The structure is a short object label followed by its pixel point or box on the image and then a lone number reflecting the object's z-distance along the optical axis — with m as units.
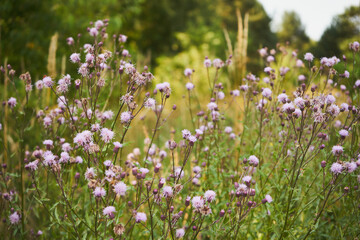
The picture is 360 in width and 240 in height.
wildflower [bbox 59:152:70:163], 1.13
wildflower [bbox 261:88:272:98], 1.24
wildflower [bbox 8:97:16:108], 1.26
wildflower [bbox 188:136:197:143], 1.07
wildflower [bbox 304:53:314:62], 1.29
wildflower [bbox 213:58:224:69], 1.33
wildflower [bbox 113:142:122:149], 1.08
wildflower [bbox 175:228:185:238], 1.07
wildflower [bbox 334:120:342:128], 1.42
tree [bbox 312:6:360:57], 13.43
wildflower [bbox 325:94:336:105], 1.12
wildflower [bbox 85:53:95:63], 1.11
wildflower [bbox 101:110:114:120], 1.17
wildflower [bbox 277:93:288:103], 1.16
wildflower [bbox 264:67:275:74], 1.32
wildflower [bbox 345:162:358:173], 1.09
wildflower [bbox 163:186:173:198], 1.04
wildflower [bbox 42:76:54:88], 1.13
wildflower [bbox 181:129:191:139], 1.08
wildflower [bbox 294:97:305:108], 1.10
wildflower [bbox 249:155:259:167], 1.13
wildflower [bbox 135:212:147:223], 1.03
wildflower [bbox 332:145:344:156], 1.12
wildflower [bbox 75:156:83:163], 1.18
